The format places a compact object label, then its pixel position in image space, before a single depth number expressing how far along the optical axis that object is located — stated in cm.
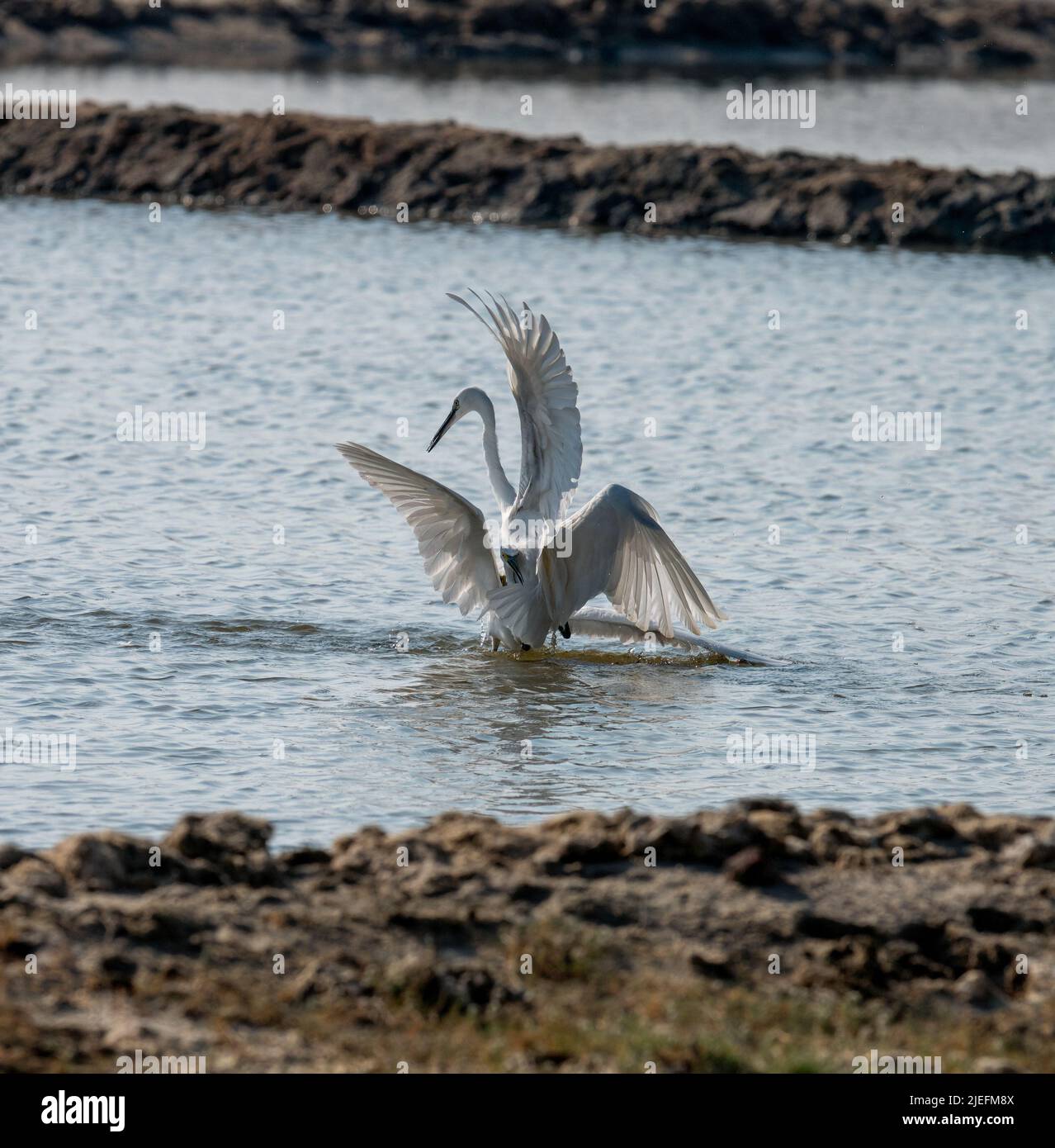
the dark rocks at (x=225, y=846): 1425
